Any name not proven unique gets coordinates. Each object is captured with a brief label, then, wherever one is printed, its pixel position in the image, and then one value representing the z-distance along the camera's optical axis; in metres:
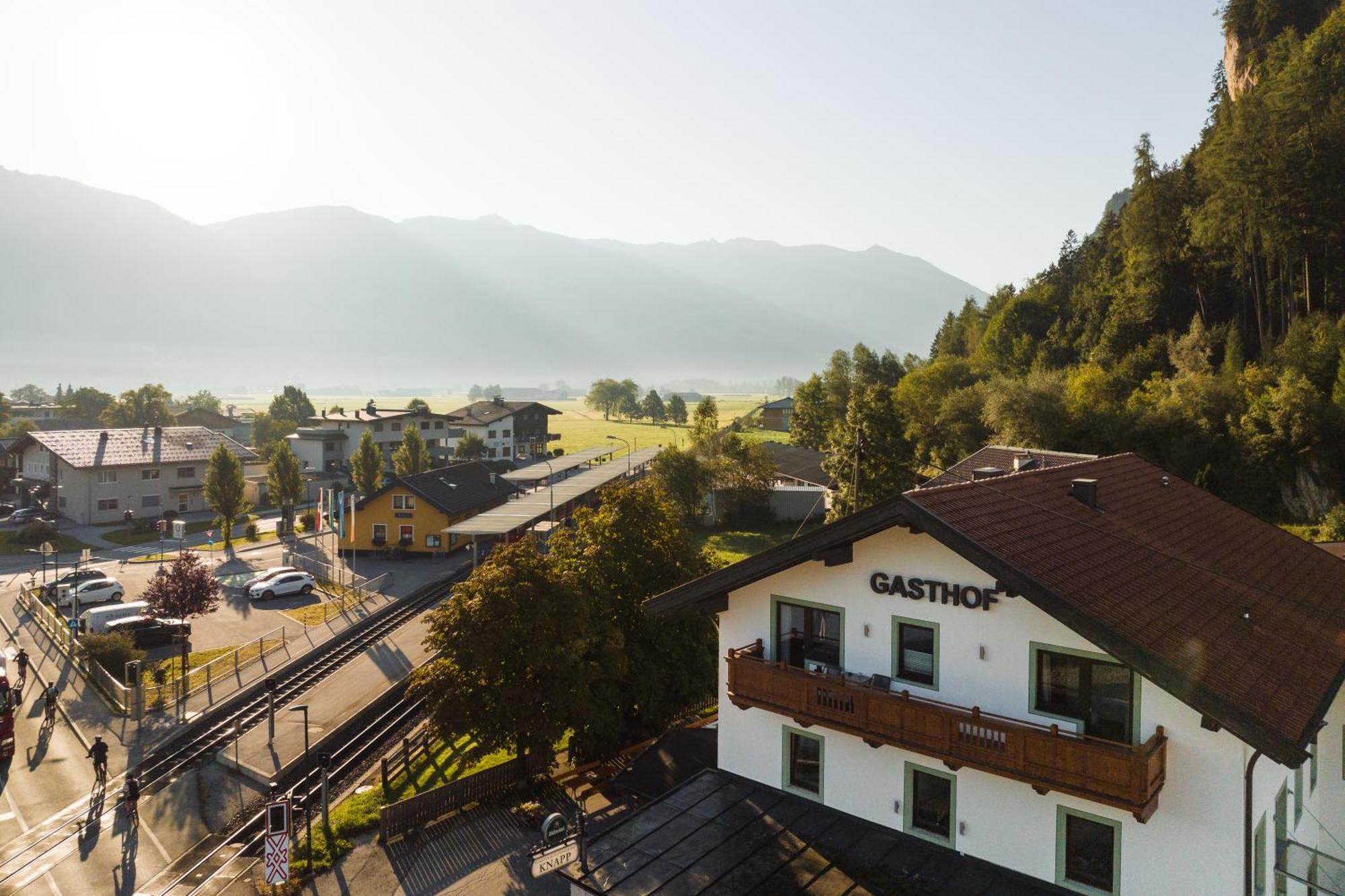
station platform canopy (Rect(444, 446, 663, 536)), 56.19
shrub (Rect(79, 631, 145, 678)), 35.41
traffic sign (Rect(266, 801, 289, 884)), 17.38
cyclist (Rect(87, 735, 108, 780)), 25.67
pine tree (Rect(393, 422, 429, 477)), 94.00
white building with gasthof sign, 13.08
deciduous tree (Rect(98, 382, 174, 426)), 142.12
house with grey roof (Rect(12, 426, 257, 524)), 75.25
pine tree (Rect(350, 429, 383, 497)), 79.19
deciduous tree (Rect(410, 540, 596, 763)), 22.73
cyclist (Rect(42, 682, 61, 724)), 30.67
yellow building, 61.81
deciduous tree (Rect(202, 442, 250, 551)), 64.88
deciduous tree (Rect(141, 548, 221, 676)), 39.09
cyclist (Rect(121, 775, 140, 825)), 23.23
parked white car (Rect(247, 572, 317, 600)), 48.91
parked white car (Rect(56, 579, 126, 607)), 47.00
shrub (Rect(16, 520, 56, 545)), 64.88
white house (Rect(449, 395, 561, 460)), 131.50
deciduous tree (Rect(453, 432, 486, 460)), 122.56
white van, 41.00
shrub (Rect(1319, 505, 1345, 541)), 40.44
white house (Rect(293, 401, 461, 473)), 110.69
